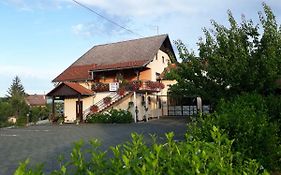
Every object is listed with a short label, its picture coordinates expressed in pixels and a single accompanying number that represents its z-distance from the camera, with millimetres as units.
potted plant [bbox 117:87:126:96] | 20174
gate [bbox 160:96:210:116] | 23862
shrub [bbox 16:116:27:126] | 21749
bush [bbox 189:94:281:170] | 4268
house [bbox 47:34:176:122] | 20612
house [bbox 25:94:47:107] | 54952
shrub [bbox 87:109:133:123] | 19276
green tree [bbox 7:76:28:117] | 32052
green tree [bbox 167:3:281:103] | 6612
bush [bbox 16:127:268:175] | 1366
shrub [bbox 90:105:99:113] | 20644
